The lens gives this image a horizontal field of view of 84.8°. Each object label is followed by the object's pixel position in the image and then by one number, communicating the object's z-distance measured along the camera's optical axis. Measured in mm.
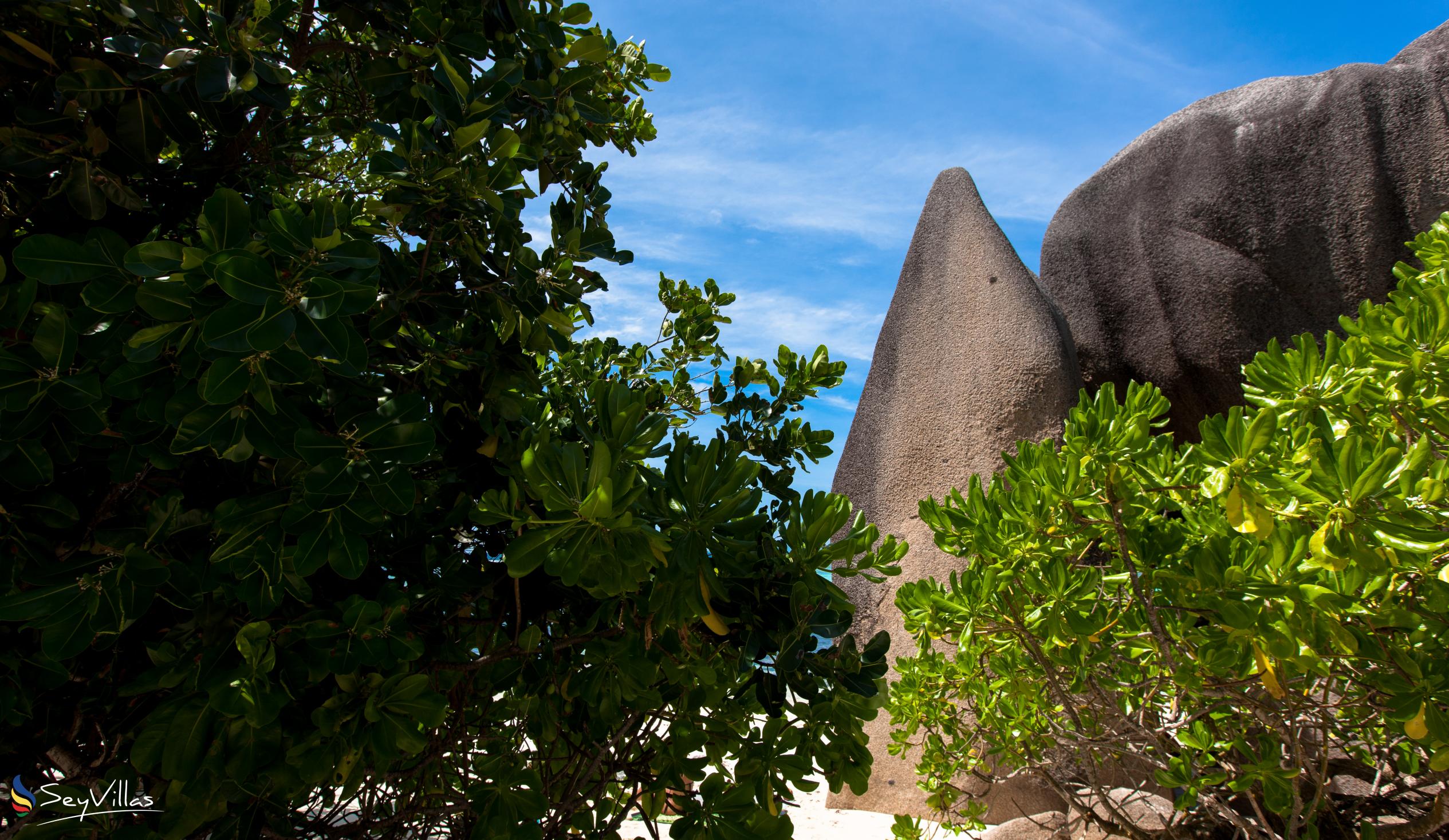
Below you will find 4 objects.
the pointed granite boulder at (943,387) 5527
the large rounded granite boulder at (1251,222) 5758
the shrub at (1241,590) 1363
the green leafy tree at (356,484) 1095
